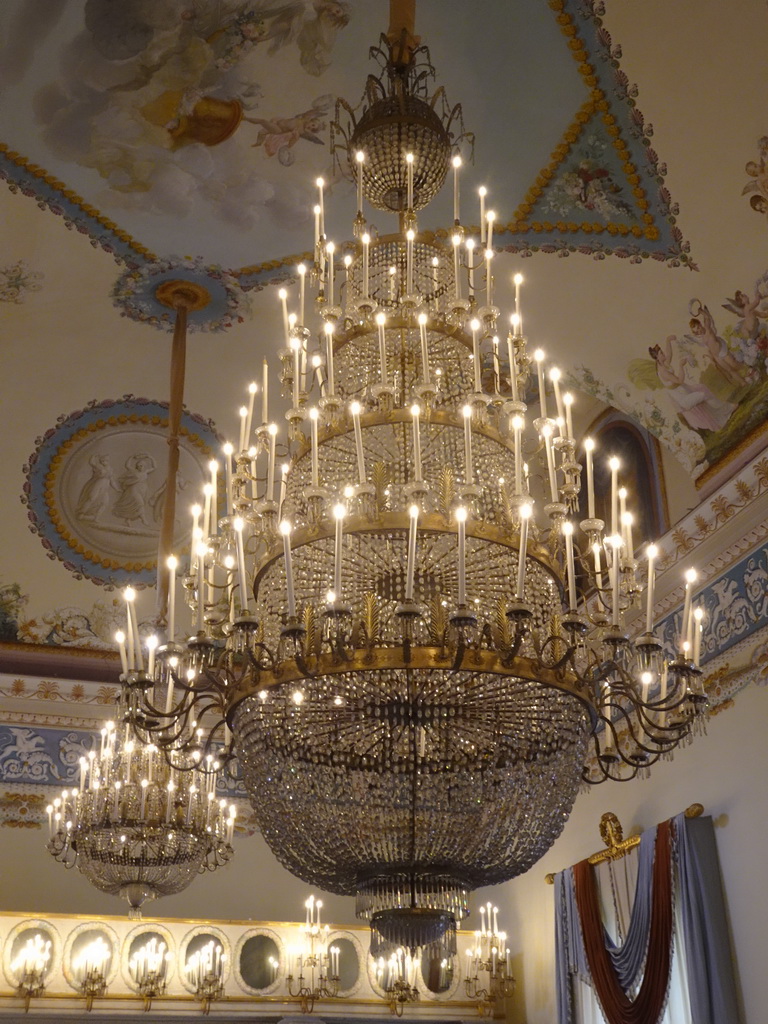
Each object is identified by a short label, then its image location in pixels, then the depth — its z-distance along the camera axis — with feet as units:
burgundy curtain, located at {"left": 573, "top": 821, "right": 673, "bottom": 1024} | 22.98
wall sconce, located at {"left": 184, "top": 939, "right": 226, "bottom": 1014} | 26.96
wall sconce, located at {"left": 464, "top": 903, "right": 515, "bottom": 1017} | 28.53
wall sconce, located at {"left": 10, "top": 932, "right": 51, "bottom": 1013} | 25.50
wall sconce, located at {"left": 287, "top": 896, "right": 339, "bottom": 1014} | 27.86
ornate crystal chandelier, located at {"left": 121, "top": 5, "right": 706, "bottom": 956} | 10.77
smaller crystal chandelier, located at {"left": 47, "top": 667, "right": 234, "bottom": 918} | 21.65
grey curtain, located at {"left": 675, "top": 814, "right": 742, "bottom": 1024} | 21.03
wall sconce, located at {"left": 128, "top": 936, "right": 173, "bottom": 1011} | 26.53
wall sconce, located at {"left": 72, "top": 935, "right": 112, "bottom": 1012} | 26.08
